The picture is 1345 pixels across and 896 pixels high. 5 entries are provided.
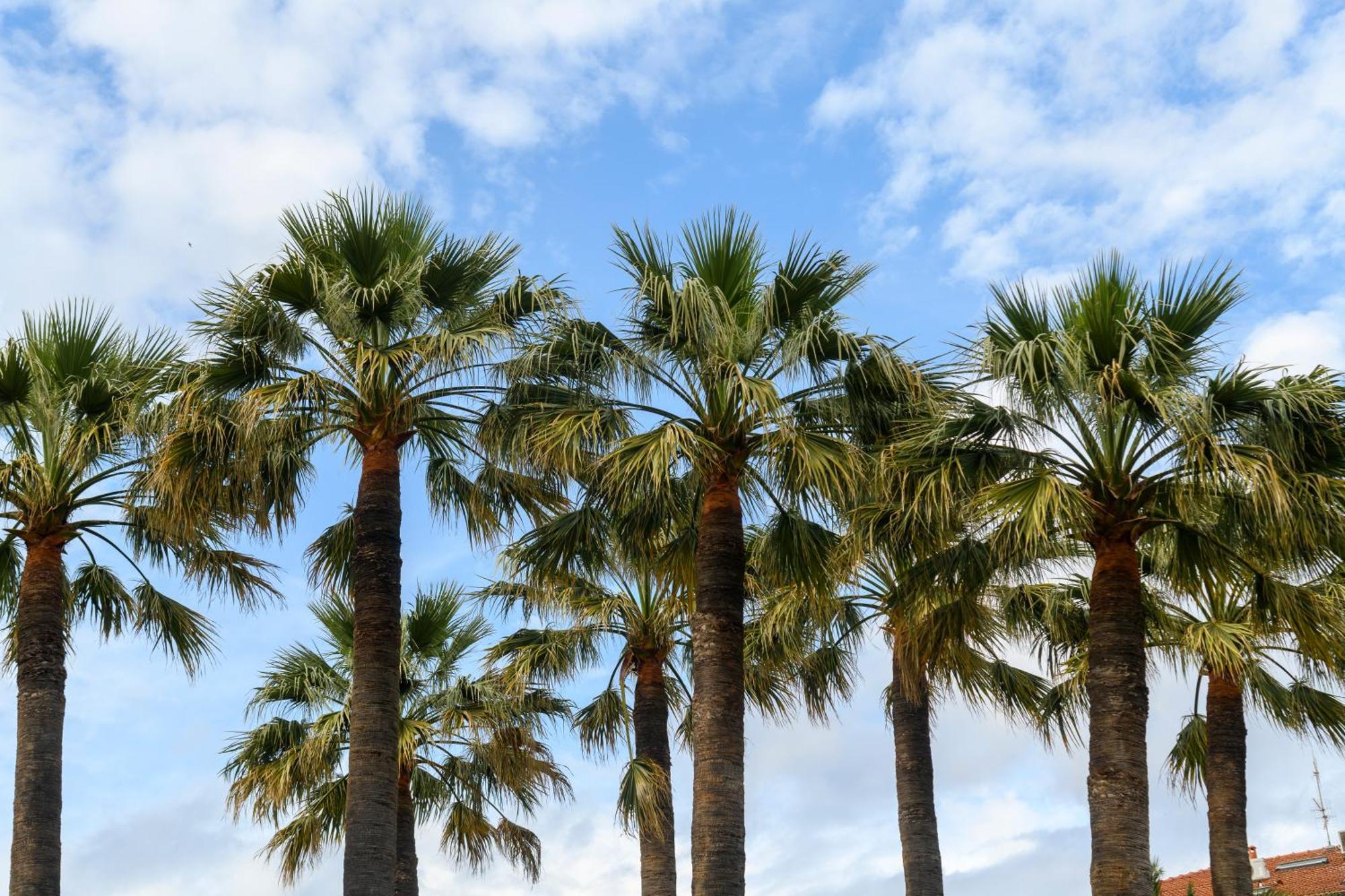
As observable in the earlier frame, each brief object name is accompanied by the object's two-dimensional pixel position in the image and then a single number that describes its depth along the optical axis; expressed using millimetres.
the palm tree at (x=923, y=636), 16375
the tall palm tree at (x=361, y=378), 16312
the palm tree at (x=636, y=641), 18062
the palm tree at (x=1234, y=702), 19281
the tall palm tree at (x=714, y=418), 15828
